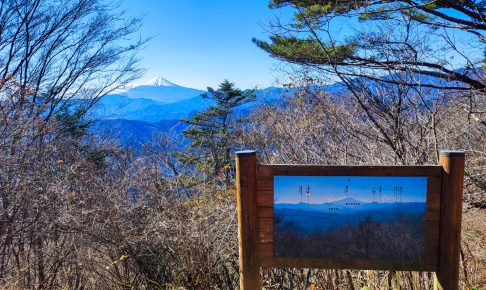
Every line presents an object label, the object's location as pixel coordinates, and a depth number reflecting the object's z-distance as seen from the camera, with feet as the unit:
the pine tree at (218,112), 82.48
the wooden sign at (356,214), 7.46
